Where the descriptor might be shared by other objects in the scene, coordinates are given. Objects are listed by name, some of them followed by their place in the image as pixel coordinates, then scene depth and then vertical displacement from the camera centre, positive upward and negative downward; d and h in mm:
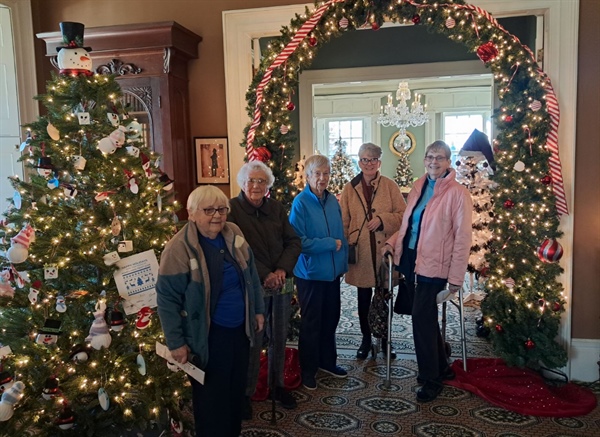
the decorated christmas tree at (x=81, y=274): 2348 -462
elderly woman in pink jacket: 2889 -459
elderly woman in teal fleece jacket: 2055 -549
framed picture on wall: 3941 +132
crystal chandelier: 10586 +1242
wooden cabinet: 3621 +807
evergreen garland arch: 3213 +174
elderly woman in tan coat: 3504 -301
